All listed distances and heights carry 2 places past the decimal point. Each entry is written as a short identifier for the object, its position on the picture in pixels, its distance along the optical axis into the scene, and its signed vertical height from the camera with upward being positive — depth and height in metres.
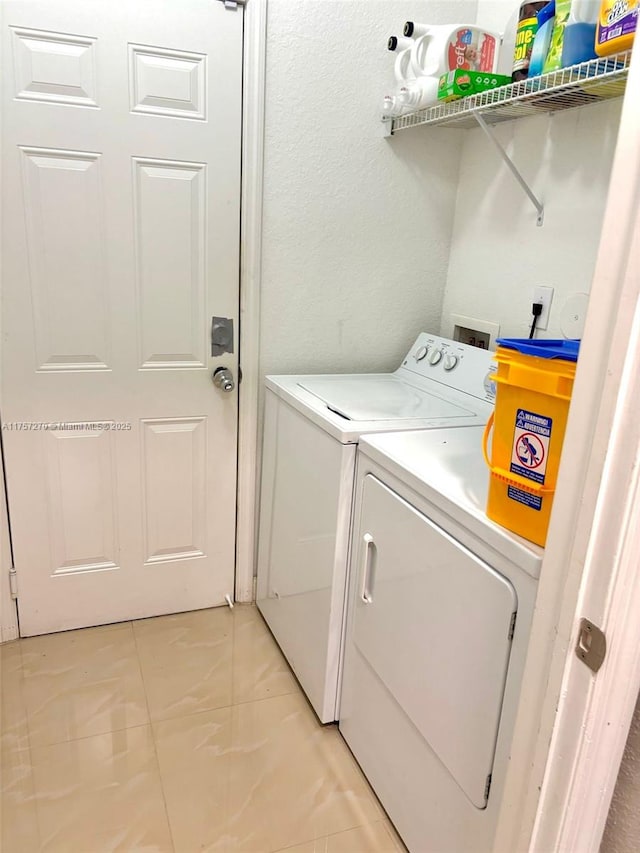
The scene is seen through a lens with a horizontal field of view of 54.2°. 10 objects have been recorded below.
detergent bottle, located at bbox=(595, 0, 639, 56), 1.25 +0.47
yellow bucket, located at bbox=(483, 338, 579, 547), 0.96 -0.27
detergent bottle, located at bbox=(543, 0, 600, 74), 1.43 +0.52
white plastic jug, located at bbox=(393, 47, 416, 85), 2.00 +0.57
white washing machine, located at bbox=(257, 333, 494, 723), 1.73 -0.64
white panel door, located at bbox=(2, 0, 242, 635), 1.81 -0.18
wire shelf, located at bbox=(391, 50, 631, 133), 1.42 +0.42
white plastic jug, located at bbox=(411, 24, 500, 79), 1.81 +0.59
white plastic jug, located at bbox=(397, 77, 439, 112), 1.89 +0.47
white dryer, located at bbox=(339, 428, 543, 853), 1.15 -0.78
